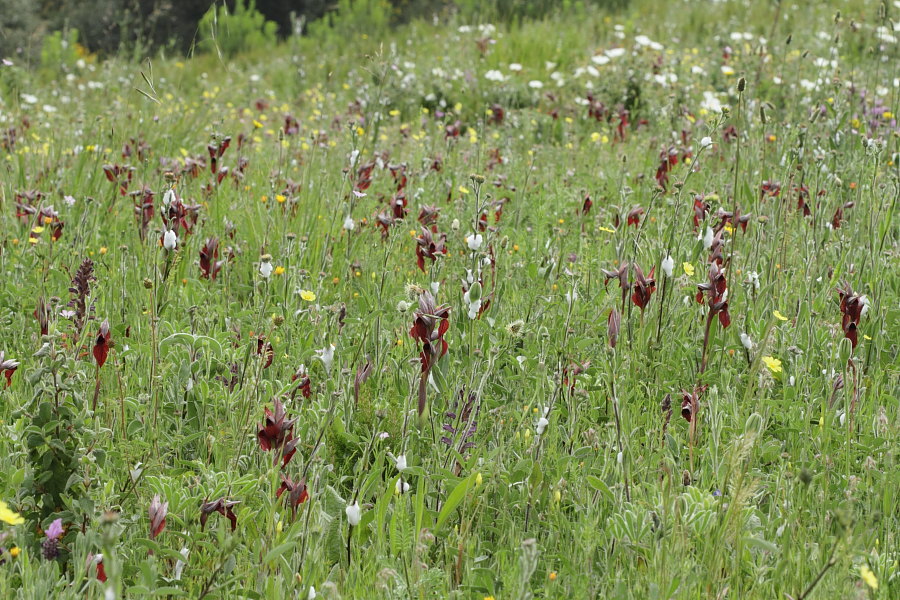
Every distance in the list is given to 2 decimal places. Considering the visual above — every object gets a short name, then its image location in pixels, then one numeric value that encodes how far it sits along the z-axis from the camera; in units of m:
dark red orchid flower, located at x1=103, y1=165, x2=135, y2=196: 7.59
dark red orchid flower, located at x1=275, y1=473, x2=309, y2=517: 3.74
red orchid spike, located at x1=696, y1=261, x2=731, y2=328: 4.99
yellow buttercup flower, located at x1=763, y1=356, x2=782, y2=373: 4.70
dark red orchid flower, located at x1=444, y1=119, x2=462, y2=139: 10.64
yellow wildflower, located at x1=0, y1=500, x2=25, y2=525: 2.87
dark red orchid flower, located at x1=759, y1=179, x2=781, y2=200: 7.54
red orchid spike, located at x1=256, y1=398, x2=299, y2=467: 3.72
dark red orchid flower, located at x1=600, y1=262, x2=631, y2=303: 5.06
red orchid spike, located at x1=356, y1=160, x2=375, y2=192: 8.13
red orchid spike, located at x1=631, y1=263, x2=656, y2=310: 5.04
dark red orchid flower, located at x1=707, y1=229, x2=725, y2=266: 5.50
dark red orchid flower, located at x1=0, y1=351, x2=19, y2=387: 4.01
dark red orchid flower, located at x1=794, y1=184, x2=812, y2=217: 7.63
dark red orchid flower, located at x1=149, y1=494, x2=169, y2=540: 3.45
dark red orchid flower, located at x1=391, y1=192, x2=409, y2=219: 7.07
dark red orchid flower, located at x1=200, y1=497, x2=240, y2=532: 3.53
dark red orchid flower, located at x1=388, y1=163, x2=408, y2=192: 8.57
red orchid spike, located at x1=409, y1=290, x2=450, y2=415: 4.12
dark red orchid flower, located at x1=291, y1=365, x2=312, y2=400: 4.62
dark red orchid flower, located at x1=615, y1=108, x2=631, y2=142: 11.62
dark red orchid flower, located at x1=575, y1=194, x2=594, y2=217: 7.71
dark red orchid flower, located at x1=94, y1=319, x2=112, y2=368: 4.21
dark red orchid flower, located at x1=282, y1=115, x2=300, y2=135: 11.15
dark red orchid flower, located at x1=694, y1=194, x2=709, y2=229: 6.49
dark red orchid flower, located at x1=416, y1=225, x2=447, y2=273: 5.75
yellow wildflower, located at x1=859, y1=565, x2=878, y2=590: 2.86
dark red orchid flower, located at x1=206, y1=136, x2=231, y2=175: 7.86
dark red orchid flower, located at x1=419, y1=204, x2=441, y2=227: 7.03
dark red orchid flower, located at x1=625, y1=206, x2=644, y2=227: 6.57
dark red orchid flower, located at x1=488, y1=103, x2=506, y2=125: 13.62
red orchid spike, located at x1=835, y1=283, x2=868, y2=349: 4.76
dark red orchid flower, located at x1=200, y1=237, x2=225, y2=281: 6.20
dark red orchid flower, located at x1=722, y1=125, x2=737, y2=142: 9.50
